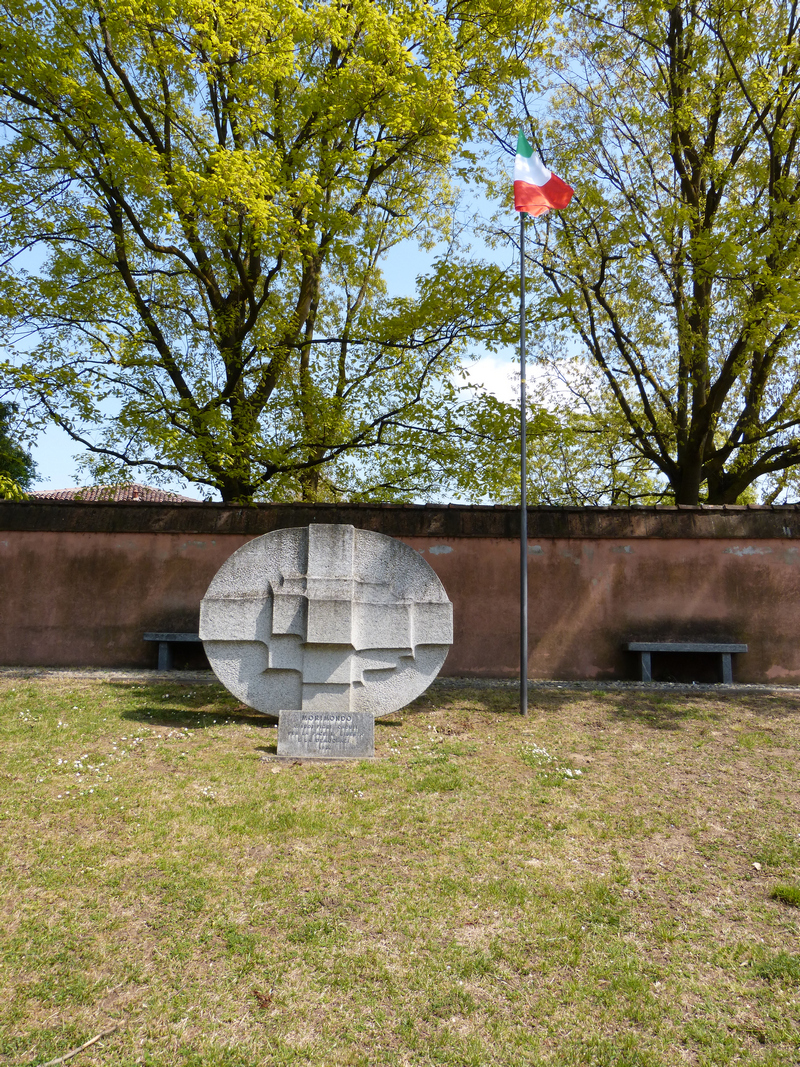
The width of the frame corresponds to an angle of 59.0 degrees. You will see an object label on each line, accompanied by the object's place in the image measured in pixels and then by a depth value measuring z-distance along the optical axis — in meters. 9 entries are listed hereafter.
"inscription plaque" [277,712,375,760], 5.75
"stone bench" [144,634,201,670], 9.24
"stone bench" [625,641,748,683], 8.88
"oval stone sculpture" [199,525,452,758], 6.40
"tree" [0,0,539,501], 9.17
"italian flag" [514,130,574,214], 7.82
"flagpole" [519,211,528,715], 7.20
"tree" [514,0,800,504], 9.82
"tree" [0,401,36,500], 9.67
